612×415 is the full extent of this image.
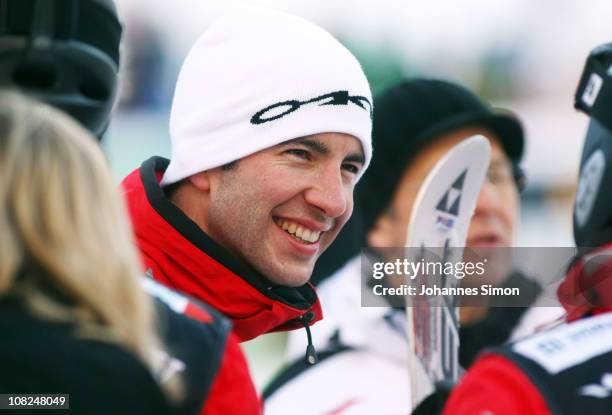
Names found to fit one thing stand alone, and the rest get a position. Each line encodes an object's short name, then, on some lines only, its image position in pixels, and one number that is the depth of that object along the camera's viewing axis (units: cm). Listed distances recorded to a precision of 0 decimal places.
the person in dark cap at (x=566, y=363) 359
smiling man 582
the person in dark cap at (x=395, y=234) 837
